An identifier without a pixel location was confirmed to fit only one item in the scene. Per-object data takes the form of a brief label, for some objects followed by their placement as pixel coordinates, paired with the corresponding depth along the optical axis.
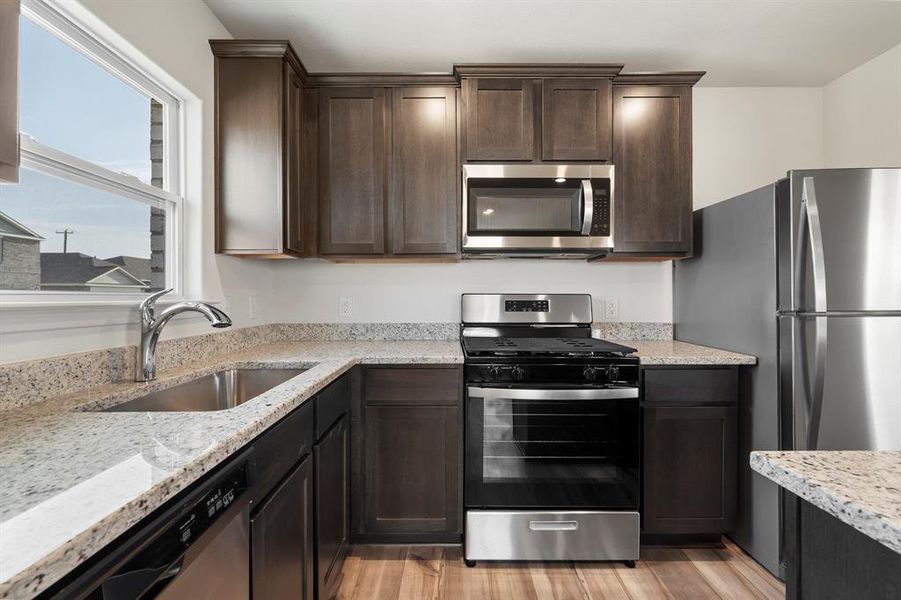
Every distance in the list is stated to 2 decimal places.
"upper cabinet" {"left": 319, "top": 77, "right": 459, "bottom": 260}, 2.49
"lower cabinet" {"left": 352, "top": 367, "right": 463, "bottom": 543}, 2.16
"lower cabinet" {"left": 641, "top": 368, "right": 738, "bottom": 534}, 2.19
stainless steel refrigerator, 1.86
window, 1.32
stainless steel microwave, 2.42
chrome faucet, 1.52
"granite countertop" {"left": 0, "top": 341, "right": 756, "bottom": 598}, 0.54
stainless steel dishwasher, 0.64
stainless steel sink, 1.49
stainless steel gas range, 2.10
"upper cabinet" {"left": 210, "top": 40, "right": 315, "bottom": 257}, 2.22
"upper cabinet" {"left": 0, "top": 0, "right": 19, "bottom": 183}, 0.77
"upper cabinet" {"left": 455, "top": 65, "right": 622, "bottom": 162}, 2.43
